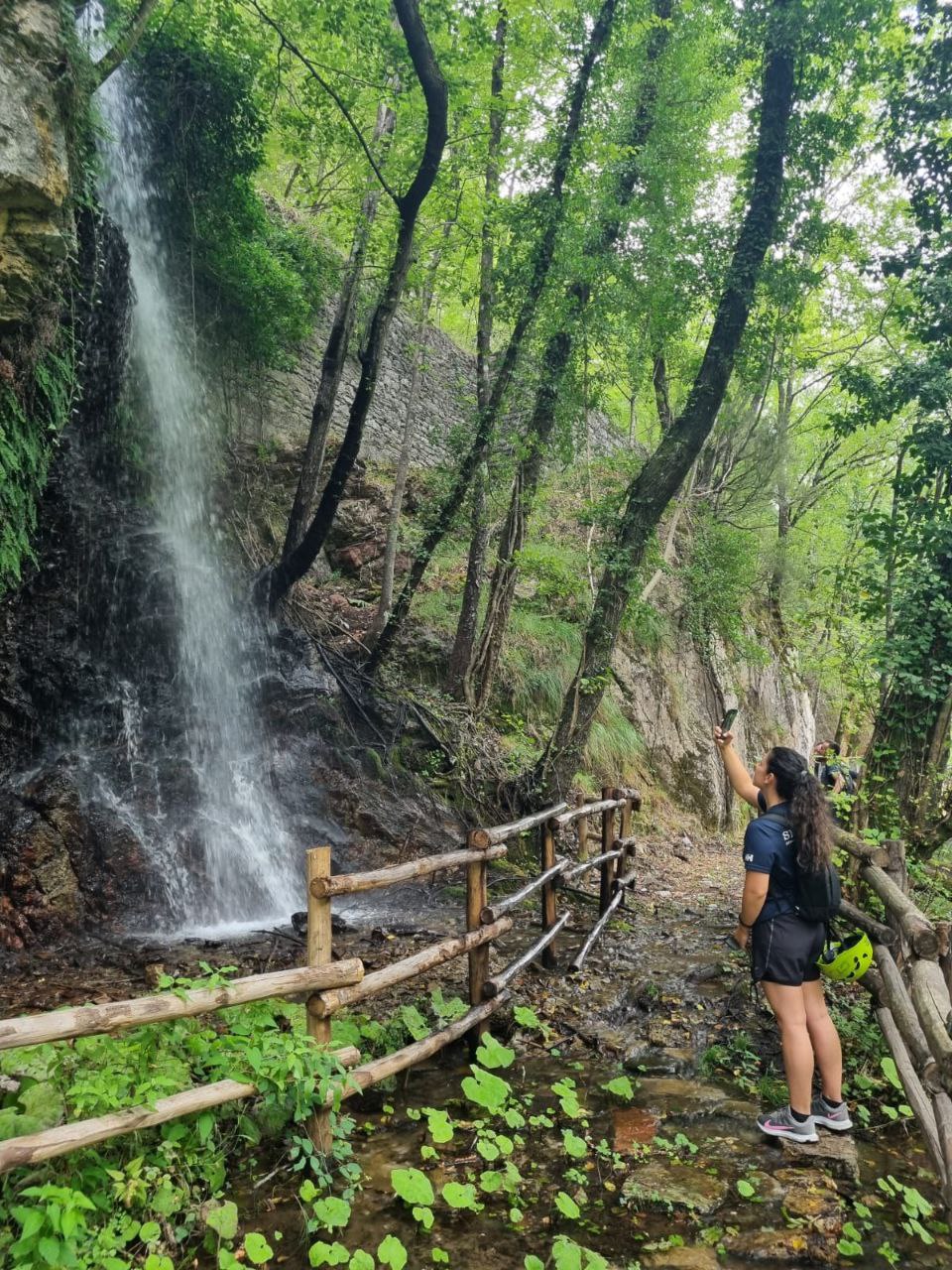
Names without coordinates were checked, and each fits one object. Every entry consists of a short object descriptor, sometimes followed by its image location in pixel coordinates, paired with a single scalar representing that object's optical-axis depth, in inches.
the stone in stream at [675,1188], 124.3
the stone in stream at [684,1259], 110.0
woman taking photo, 144.6
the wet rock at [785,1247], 112.0
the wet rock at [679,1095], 156.3
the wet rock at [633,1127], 141.9
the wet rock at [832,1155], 133.3
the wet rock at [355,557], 502.6
